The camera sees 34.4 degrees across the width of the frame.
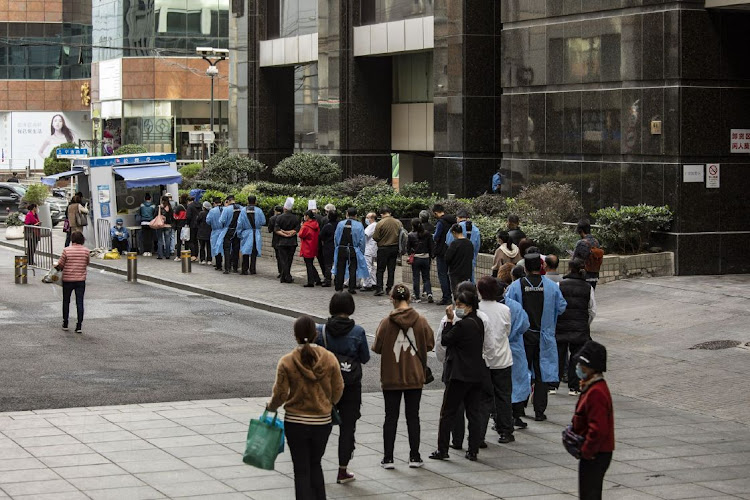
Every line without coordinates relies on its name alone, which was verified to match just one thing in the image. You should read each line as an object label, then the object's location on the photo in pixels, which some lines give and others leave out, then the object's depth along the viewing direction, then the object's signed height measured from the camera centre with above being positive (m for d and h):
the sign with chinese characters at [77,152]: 49.70 +1.22
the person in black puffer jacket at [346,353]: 9.91 -1.43
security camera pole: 45.38 +5.20
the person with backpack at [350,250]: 24.33 -1.43
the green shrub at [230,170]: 41.06 +0.32
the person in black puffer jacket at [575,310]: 13.61 -1.48
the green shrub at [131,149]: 56.82 +1.45
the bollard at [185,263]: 28.69 -1.98
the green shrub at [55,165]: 70.29 +0.87
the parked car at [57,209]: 47.38 -1.15
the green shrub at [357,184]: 33.62 -0.13
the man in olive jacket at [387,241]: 23.64 -1.21
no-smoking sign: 23.80 +0.07
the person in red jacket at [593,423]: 7.96 -1.61
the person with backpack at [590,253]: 16.61 -1.03
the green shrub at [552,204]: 24.42 -0.52
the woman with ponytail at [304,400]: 8.59 -1.57
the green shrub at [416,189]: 32.38 -0.28
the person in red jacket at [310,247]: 25.73 -1.44
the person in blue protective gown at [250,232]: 28.09 -1.23
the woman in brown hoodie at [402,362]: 10.59 -1.60
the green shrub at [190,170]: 49.78 +0.40
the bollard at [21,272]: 26.95 -2.05
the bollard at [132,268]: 27.72 -2.02
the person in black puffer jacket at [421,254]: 22.66 -1.41
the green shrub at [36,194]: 40.22 -0.47
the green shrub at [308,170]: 36.50 +0.28
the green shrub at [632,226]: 23.55 -0.93
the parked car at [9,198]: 48.60 -0.72
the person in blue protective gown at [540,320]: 12.72 -1.50
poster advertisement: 88.00 +3.48
